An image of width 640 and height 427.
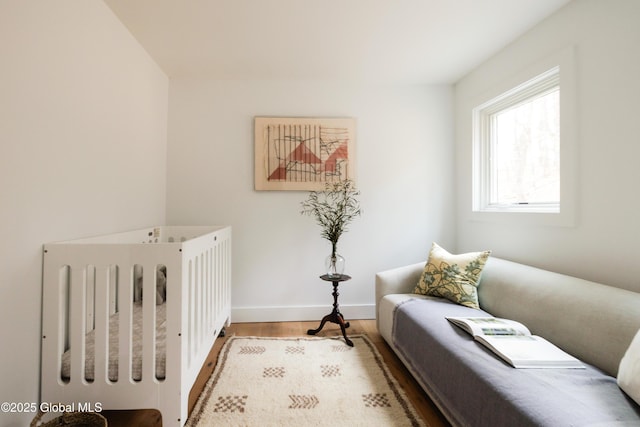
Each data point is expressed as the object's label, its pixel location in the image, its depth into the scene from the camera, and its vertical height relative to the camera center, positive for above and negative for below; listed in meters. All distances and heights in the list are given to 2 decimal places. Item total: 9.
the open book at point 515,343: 1.17 -0.55
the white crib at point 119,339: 1.23 -0.52
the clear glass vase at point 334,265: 2.36 -0.42
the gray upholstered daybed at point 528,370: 0.95 -0.58
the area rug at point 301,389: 1.42 -0.96
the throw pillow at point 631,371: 0.96 -0.52
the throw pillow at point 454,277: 1.92 -0.40
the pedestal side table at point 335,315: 2.25 -0.78
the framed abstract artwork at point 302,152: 2.65 +0.60
